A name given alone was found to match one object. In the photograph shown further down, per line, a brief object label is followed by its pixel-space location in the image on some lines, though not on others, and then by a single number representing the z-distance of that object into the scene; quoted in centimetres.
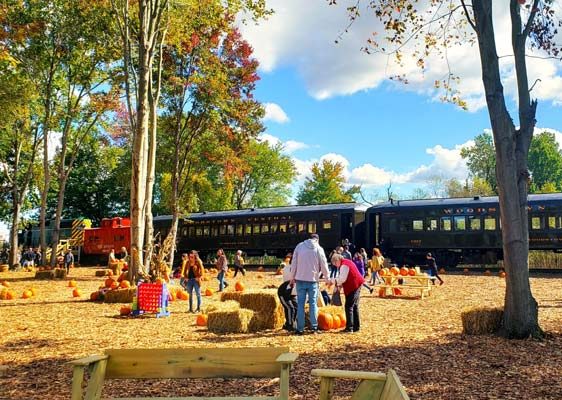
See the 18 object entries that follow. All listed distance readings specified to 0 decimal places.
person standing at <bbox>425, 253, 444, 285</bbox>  1736
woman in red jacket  905
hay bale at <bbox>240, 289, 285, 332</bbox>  944
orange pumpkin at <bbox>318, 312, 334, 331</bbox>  935
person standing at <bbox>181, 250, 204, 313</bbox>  1163
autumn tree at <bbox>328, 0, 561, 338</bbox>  811
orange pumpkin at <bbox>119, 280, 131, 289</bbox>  1441
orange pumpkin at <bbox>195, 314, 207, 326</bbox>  995
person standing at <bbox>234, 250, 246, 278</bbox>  2158
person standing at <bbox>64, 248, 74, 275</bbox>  2530
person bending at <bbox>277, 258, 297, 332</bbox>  927
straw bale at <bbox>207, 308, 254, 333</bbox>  905
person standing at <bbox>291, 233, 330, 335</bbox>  885
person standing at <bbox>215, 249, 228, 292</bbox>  1631
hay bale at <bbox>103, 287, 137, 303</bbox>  1356
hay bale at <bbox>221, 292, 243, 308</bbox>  1003
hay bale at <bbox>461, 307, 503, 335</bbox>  842
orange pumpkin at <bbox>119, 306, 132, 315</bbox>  1130
